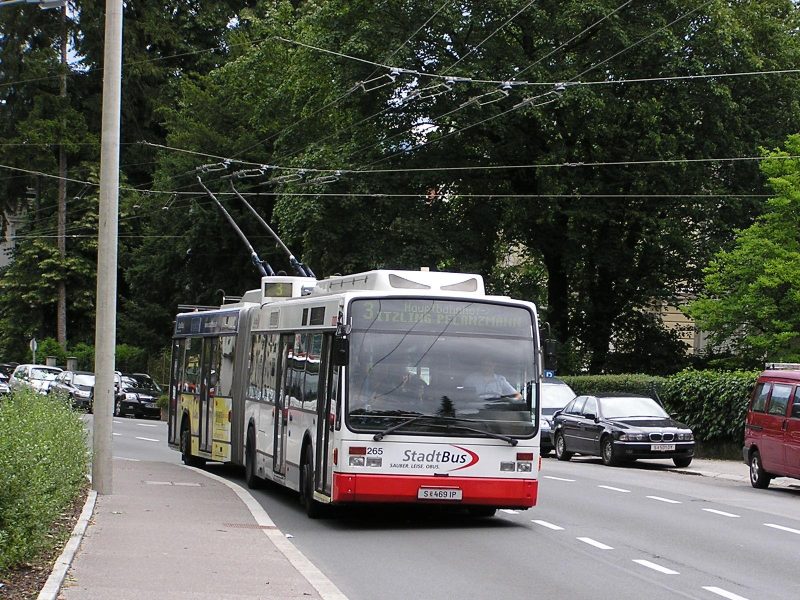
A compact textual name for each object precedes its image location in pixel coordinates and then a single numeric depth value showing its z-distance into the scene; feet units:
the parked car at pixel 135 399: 176.86
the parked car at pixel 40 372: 160.89
